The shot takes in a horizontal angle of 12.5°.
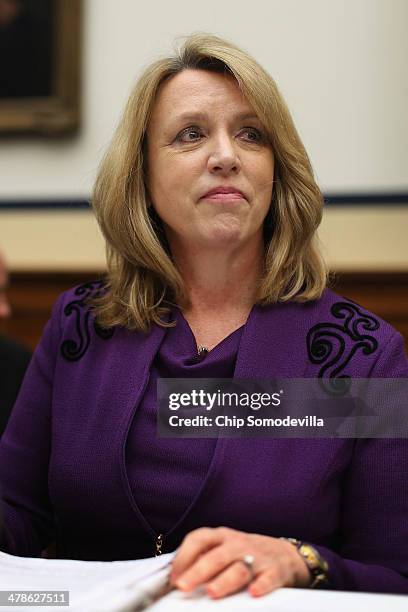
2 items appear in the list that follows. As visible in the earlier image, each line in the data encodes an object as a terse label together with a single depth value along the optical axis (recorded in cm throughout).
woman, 179
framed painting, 249
